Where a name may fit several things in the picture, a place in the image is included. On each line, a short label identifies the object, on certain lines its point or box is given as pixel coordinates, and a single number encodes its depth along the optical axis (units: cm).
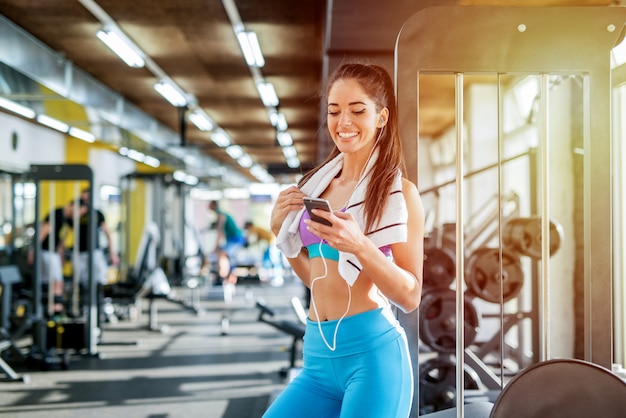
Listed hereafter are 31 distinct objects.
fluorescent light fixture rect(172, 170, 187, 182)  1591
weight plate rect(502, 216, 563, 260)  423
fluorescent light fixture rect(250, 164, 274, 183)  2072
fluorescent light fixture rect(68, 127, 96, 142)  959
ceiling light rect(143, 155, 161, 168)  1394
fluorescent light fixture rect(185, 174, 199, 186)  1724
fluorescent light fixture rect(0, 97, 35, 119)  640
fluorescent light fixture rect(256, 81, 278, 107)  898
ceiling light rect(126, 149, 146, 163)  1281
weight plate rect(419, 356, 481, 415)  372
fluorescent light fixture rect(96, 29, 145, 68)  592
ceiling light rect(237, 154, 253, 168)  1784
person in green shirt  941
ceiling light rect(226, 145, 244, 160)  1551
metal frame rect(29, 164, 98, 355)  558
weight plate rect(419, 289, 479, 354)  394
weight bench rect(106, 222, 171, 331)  710
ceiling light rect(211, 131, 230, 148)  1347
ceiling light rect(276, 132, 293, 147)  1378
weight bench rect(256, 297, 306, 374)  475
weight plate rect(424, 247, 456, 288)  413
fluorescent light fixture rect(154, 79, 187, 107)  853
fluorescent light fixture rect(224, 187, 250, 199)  2126
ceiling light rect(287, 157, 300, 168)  1861
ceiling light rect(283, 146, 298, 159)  1621
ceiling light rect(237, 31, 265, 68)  635
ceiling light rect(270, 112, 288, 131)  1154
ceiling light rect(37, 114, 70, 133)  791
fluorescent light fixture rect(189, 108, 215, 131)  1104
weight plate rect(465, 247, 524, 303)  434
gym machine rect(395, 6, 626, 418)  153
